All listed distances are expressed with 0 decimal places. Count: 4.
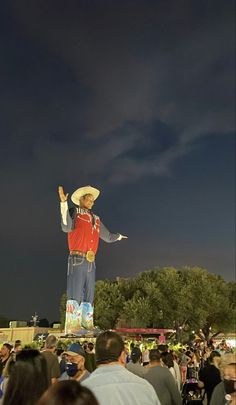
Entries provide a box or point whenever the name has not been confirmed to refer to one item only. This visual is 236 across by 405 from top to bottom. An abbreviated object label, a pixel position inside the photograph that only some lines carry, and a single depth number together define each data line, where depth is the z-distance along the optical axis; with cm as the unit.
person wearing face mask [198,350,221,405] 682
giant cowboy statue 1967
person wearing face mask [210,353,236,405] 382
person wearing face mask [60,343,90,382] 464
